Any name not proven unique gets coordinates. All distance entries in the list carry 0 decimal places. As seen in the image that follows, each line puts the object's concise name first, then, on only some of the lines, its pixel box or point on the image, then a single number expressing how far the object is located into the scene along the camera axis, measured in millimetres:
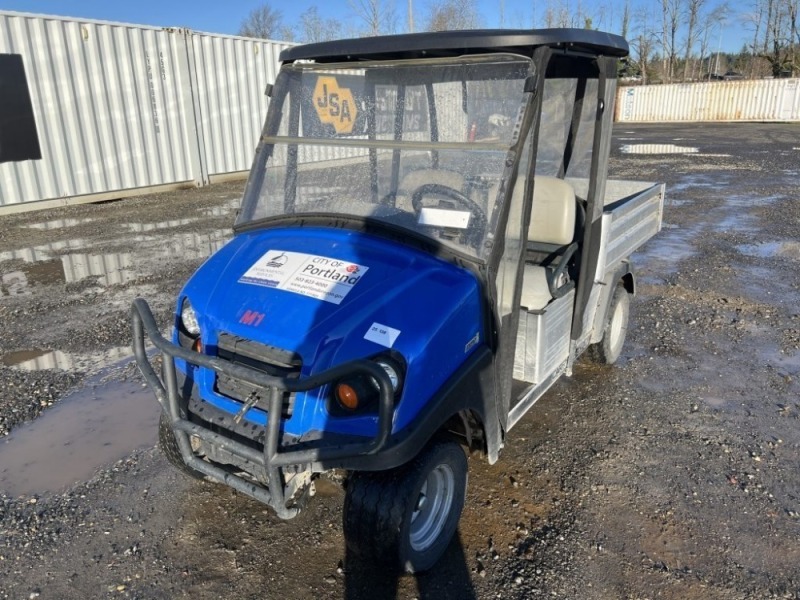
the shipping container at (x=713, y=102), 30266
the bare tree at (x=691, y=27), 49750
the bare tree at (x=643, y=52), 47312
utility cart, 2281
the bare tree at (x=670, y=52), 50250
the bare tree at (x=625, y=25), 48881
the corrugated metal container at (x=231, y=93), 13219
